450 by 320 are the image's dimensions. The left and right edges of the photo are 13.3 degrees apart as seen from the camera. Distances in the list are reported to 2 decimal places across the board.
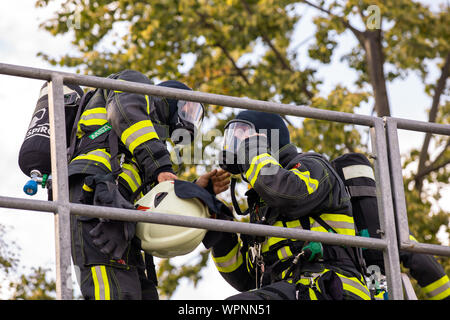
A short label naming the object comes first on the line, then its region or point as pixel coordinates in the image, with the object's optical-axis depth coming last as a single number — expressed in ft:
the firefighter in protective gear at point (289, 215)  28.66
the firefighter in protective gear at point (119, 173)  28.43
